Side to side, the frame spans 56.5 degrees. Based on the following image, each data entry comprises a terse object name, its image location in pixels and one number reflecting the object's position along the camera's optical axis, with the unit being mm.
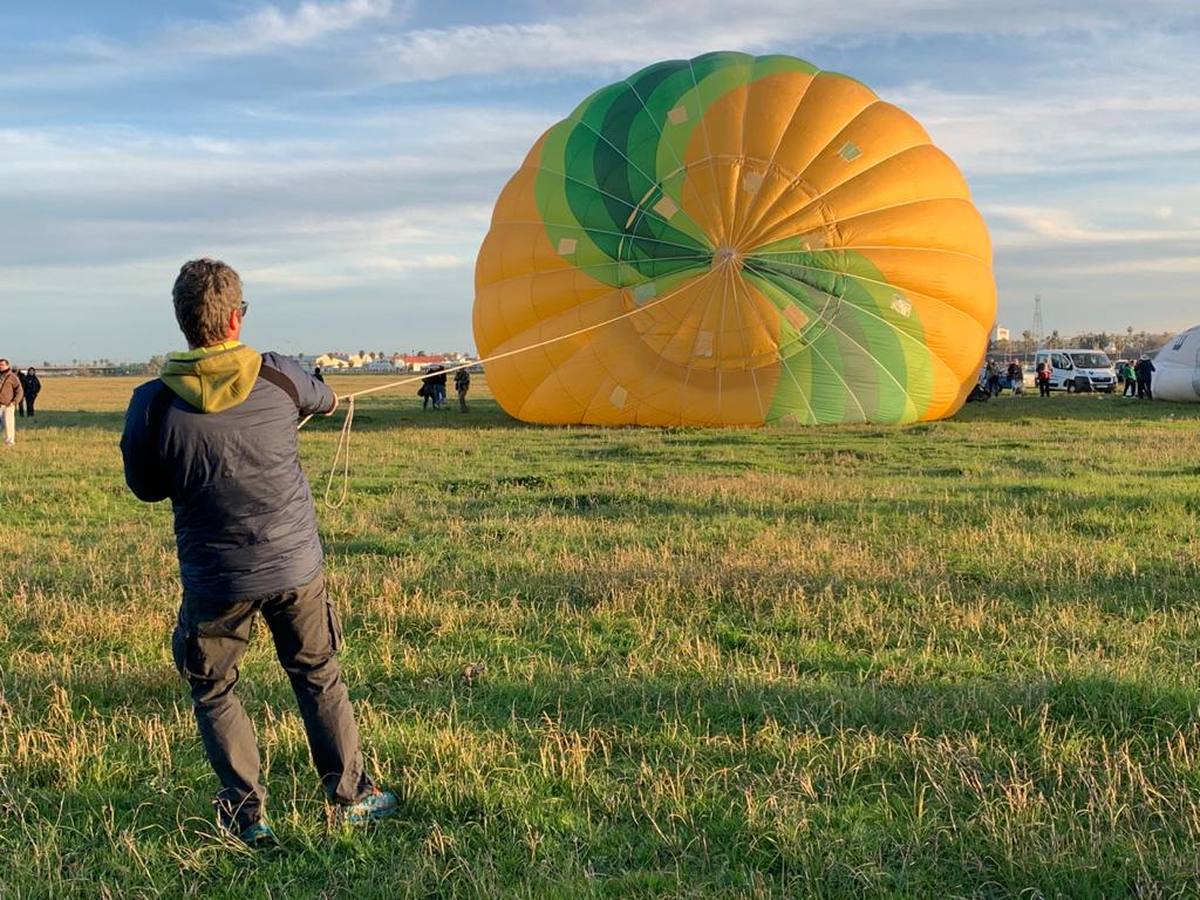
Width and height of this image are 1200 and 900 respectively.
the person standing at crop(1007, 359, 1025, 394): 38156
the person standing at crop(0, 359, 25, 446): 17844
